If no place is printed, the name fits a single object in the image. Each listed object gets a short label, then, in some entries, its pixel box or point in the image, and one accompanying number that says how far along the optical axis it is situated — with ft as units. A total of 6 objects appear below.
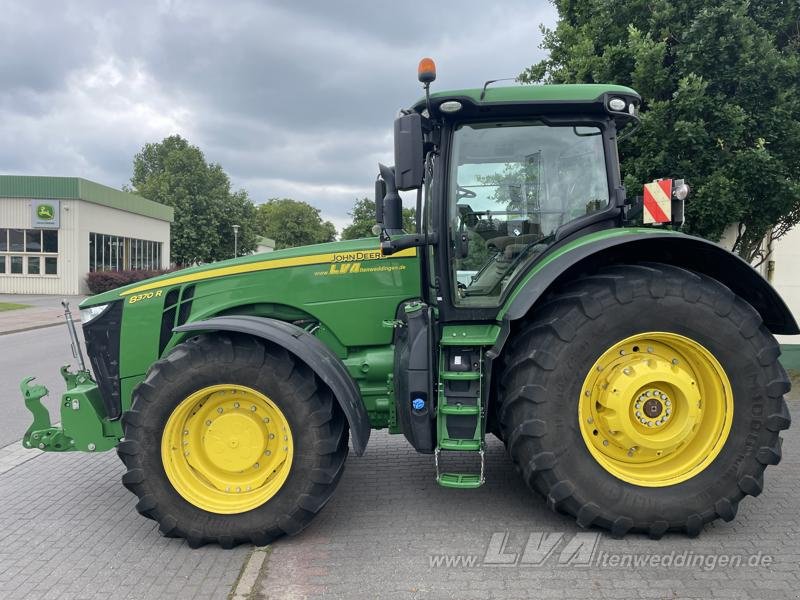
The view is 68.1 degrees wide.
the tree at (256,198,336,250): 268.62
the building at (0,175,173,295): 90.68
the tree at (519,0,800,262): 20.51
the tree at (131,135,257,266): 142.61
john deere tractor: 10.68
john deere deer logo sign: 90.17
